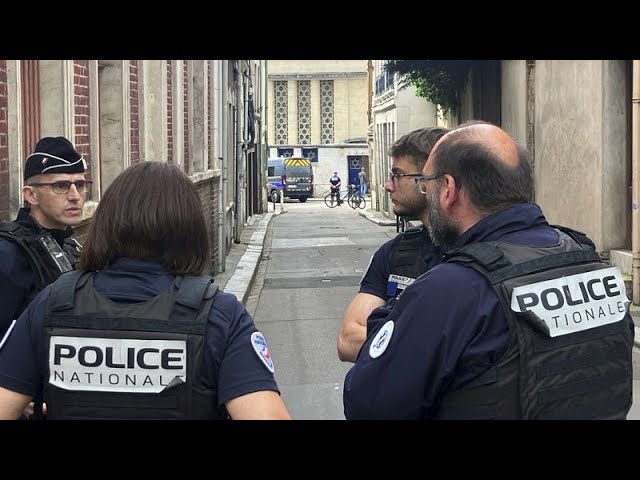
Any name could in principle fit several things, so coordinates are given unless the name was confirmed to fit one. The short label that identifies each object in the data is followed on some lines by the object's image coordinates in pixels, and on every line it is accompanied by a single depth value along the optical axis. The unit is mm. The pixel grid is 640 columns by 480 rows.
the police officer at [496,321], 2570
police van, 56938
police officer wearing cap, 3613
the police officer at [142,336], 2652
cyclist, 51562
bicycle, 48312
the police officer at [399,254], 3941
